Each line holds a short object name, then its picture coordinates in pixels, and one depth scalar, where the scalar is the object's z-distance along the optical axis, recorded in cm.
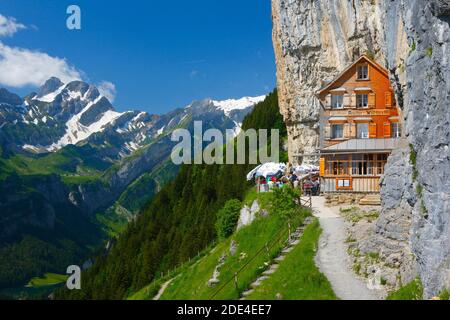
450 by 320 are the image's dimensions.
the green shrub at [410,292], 2197
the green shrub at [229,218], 5094
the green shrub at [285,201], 3580
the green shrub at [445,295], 1902
